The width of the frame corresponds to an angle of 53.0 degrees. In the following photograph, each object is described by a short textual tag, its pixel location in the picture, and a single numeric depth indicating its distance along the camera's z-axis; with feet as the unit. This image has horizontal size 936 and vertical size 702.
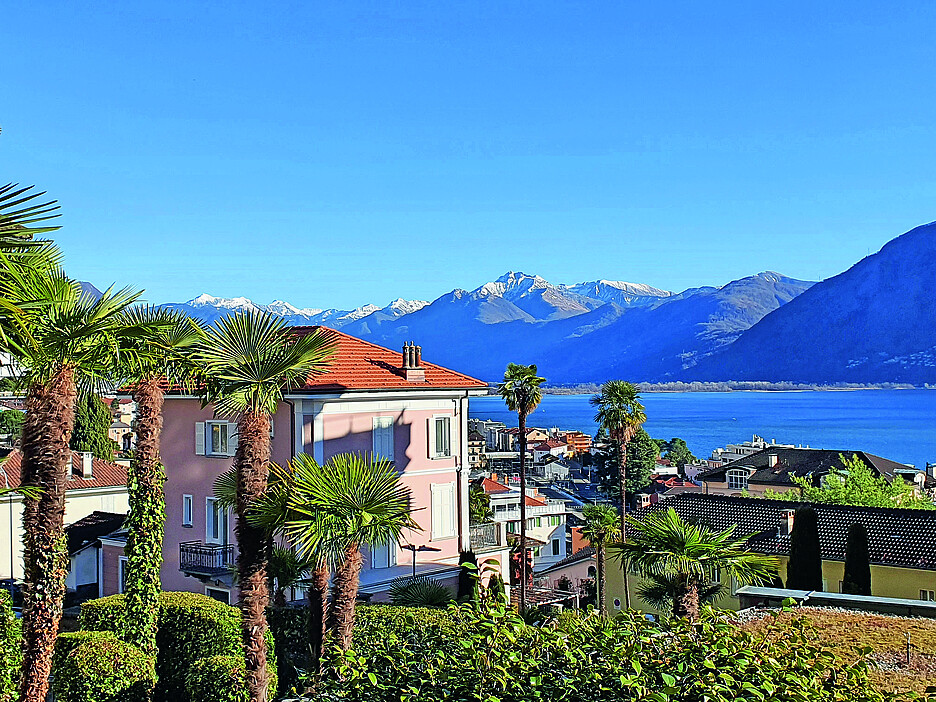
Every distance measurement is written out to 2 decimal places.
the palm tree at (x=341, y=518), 45.27
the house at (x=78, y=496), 103.91
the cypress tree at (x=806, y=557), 98.99
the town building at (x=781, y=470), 227.40
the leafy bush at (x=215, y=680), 53.52
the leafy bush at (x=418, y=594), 74.13
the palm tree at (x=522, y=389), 116.67
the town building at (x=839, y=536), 101.91
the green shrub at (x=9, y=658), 46.68
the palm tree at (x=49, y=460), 35.29
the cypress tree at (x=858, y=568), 98.27
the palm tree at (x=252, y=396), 47.65
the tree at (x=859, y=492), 175.73
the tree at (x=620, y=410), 134.92
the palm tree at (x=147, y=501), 51.93
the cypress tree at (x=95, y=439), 220.84
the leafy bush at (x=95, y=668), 47.75
